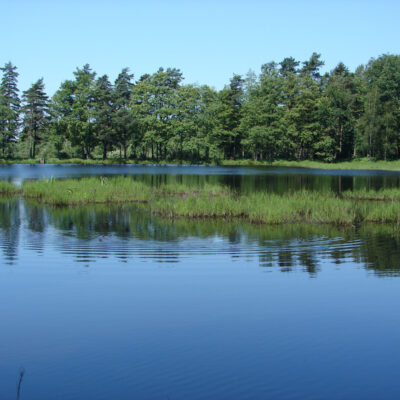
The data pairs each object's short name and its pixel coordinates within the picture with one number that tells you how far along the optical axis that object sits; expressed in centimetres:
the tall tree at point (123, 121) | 9225
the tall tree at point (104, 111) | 9162
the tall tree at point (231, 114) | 9519
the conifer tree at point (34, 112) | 9649
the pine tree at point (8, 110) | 8844
